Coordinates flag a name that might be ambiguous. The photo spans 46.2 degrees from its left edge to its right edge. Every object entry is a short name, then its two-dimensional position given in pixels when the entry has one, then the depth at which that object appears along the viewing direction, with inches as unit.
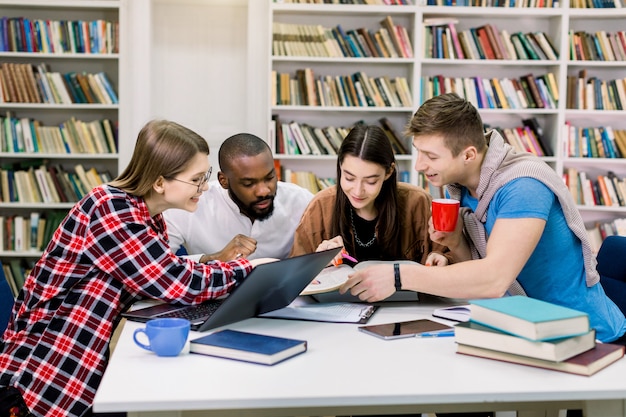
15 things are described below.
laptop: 65.0
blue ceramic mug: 58.4
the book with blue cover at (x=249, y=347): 57.7
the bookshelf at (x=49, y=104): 195.9
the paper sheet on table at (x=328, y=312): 72.8
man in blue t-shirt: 71.4
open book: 78.0
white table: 50.9
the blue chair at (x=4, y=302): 84.1
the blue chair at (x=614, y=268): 90.6
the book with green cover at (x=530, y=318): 55.4
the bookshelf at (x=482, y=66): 201.2
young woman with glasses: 70.6
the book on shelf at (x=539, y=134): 209.0
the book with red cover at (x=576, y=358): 55.7
